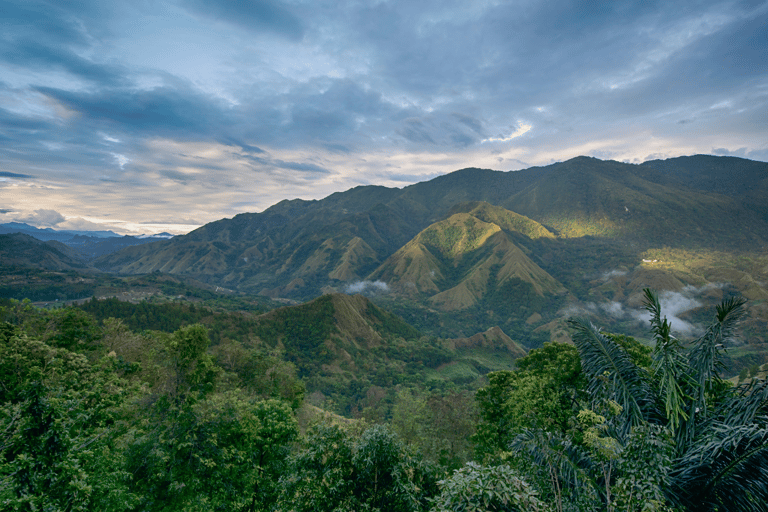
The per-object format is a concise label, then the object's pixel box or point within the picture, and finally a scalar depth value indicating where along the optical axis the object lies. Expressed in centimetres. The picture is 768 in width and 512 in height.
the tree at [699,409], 796
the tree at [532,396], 1930
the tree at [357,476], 1115
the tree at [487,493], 766
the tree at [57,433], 980
